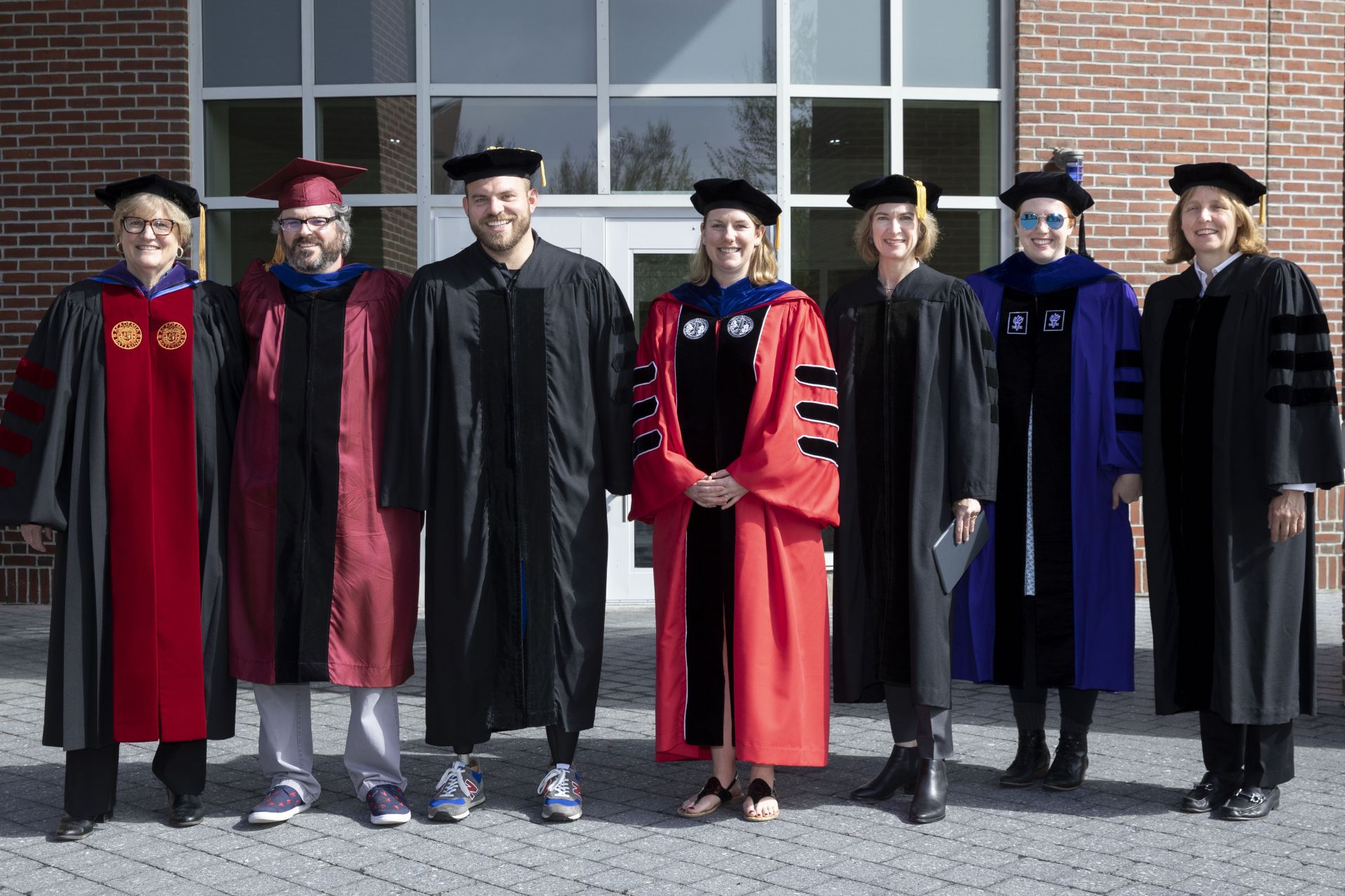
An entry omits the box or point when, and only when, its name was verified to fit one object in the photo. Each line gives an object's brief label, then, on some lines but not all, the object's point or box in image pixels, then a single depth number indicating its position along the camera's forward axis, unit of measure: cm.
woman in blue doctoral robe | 473
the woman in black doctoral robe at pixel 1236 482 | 438
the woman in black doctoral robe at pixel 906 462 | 447
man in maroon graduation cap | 442
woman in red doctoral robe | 439
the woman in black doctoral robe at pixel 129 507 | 434
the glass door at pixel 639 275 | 845
